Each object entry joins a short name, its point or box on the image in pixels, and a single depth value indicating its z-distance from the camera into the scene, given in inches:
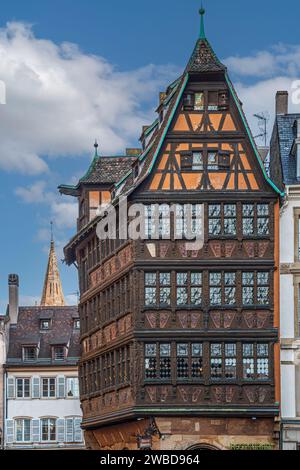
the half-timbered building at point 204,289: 1565.0
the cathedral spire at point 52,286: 4720.2
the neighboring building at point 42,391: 2506.2
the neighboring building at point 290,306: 1584.6
